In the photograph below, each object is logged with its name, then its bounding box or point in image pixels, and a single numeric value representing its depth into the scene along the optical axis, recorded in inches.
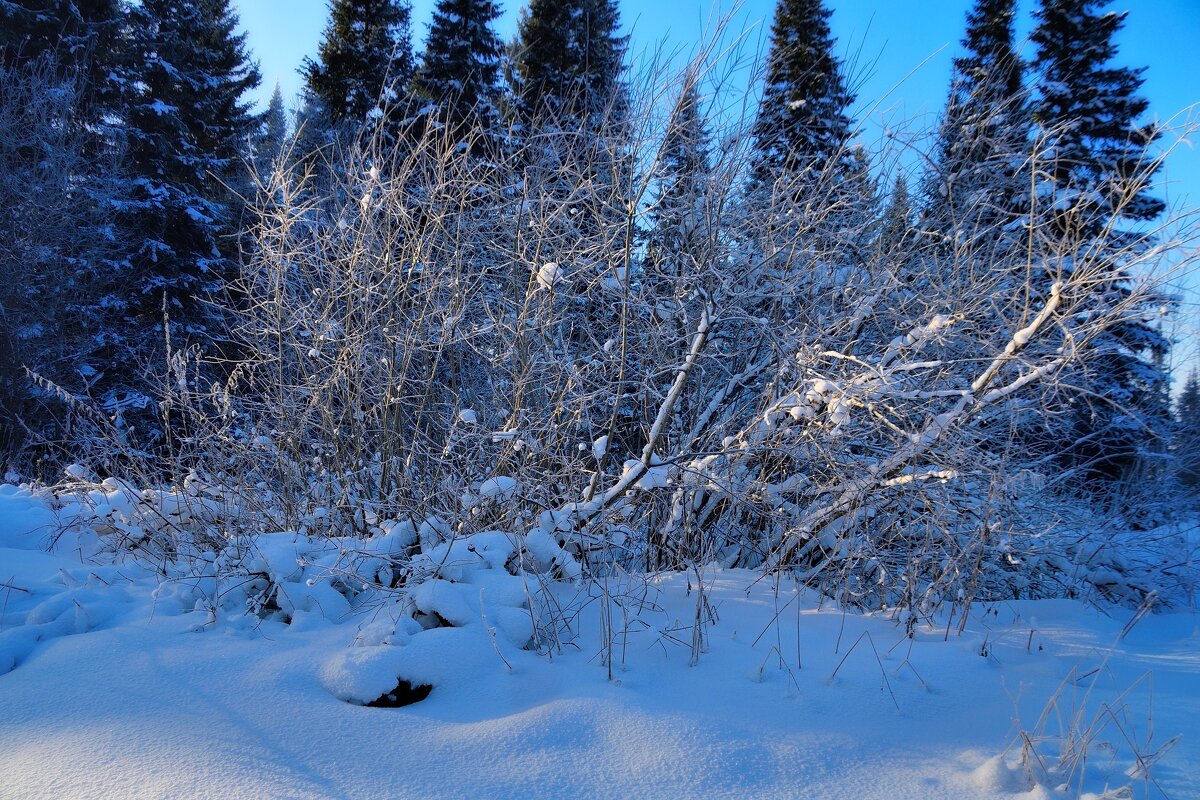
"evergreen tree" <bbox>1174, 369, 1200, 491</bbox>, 369.7
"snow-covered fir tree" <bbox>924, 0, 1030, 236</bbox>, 230.5
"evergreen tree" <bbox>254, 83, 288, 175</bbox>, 746.8
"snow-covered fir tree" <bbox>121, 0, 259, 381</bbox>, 573.9
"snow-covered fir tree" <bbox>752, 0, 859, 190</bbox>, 207.3
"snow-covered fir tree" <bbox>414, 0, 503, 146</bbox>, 569.3
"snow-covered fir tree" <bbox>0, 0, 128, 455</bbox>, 489.4
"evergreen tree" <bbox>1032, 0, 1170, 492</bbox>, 354.3
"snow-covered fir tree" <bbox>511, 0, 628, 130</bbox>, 555.5
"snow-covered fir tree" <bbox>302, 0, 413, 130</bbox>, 619.8
